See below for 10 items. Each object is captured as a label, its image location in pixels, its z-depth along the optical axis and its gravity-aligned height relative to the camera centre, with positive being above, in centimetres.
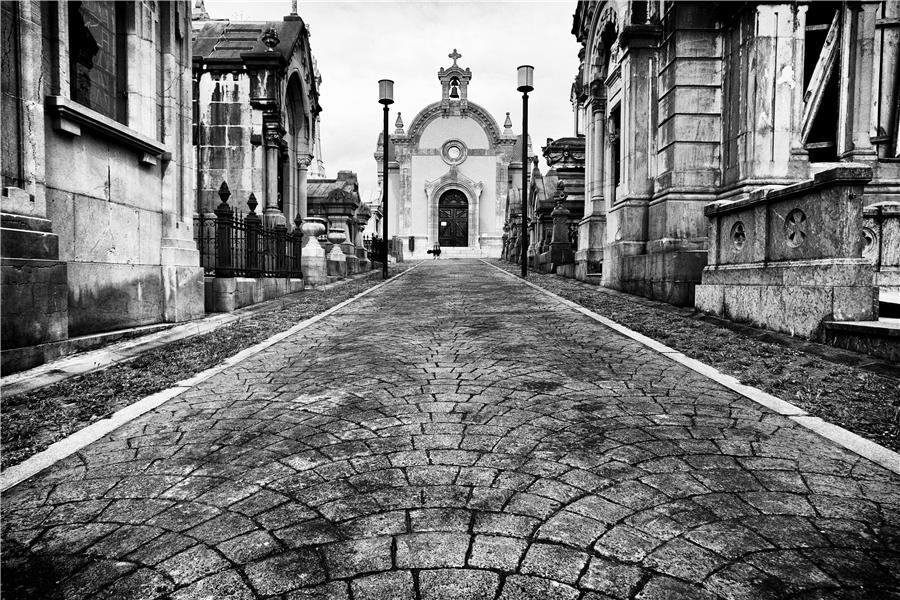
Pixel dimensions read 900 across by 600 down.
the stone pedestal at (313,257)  1527 +32
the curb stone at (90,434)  286 -113
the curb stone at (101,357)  464 -100
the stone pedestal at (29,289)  487 -24
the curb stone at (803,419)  298 -102
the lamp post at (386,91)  1878 +650
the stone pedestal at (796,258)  565 +19
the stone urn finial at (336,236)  1894 +118
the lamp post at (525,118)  1827 +577
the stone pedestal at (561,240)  1978 +119
